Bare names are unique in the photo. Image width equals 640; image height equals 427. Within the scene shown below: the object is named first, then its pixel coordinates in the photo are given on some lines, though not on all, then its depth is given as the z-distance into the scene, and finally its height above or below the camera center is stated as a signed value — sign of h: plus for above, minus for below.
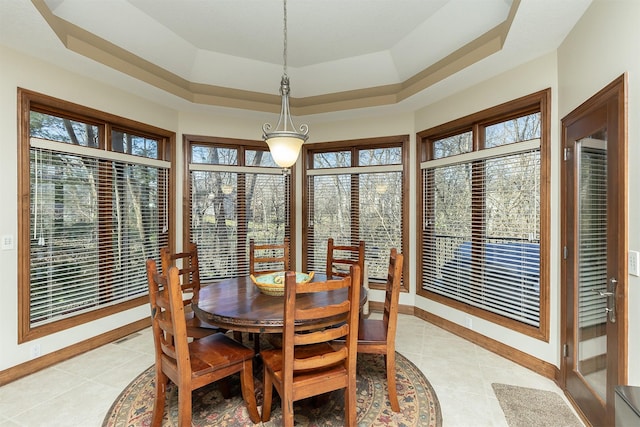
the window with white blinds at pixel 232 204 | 4.26 +0.12
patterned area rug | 2.05 -1.41
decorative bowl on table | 2.35 -0.58
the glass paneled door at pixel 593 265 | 1.91 -0.36
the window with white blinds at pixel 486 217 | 2.83 -0.05
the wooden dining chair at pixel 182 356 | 1.72 -0.93
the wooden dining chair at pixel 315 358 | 1.67 -0.87
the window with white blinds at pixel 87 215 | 2.78 -0.03
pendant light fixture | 2.34 +0.54
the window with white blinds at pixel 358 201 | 4.31 +0.16
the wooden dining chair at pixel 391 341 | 2.19 -0.95
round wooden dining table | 1.88 -0.66
